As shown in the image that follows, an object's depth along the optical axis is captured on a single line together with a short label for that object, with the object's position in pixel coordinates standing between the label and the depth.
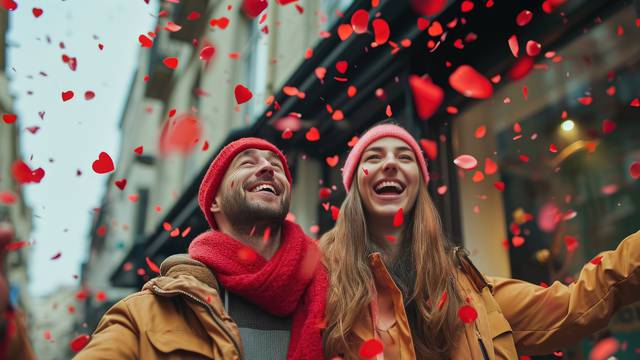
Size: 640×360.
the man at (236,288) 2.11
